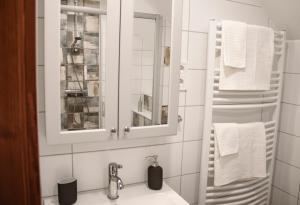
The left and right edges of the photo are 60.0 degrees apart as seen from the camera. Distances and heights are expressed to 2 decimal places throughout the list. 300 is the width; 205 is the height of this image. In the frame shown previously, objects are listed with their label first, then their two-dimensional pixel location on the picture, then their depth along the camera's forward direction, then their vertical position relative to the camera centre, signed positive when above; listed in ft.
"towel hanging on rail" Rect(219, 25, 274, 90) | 4.55 +0.18
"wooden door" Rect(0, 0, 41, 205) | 1.44 -0.20
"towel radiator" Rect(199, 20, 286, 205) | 4.53 -0.72
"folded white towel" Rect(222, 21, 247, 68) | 4.38 +0.58
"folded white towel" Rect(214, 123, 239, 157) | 4.63 -1.09
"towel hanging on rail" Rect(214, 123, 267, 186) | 4.71 -1.54
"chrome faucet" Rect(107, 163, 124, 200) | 3.95 -1.64
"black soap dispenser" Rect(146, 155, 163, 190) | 4.31 -1.69
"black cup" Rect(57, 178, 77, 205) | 3.67 -1.70
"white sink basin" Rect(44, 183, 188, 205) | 3.91 -1.93
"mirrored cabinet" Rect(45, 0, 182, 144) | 3.36 +0.07
